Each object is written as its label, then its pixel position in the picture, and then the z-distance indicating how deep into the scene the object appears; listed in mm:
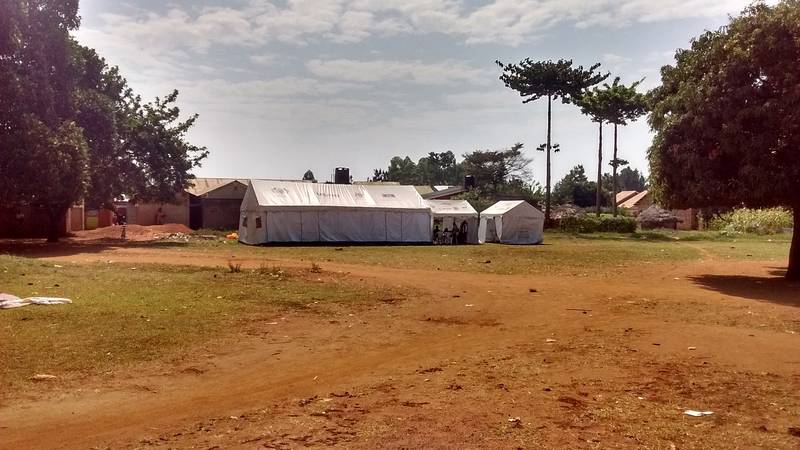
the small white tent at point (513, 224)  36906
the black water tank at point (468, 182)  57344
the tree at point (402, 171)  105688
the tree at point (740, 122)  16250
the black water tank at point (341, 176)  47750
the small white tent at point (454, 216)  37250
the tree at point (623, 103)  51125
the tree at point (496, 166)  71938
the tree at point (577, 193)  82438
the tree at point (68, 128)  26078
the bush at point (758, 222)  47812
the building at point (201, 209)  52062
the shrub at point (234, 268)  18077
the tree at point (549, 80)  47469
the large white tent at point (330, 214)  33531
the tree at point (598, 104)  50941
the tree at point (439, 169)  109238
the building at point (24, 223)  37188
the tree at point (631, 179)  138625
